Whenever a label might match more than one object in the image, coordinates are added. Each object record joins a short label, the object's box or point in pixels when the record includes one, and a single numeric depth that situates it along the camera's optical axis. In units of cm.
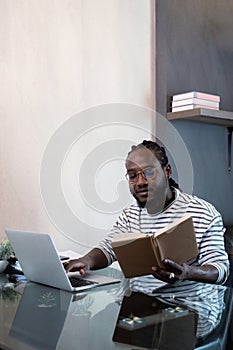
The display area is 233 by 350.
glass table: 108
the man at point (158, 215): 178
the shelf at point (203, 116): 268
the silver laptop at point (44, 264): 156
